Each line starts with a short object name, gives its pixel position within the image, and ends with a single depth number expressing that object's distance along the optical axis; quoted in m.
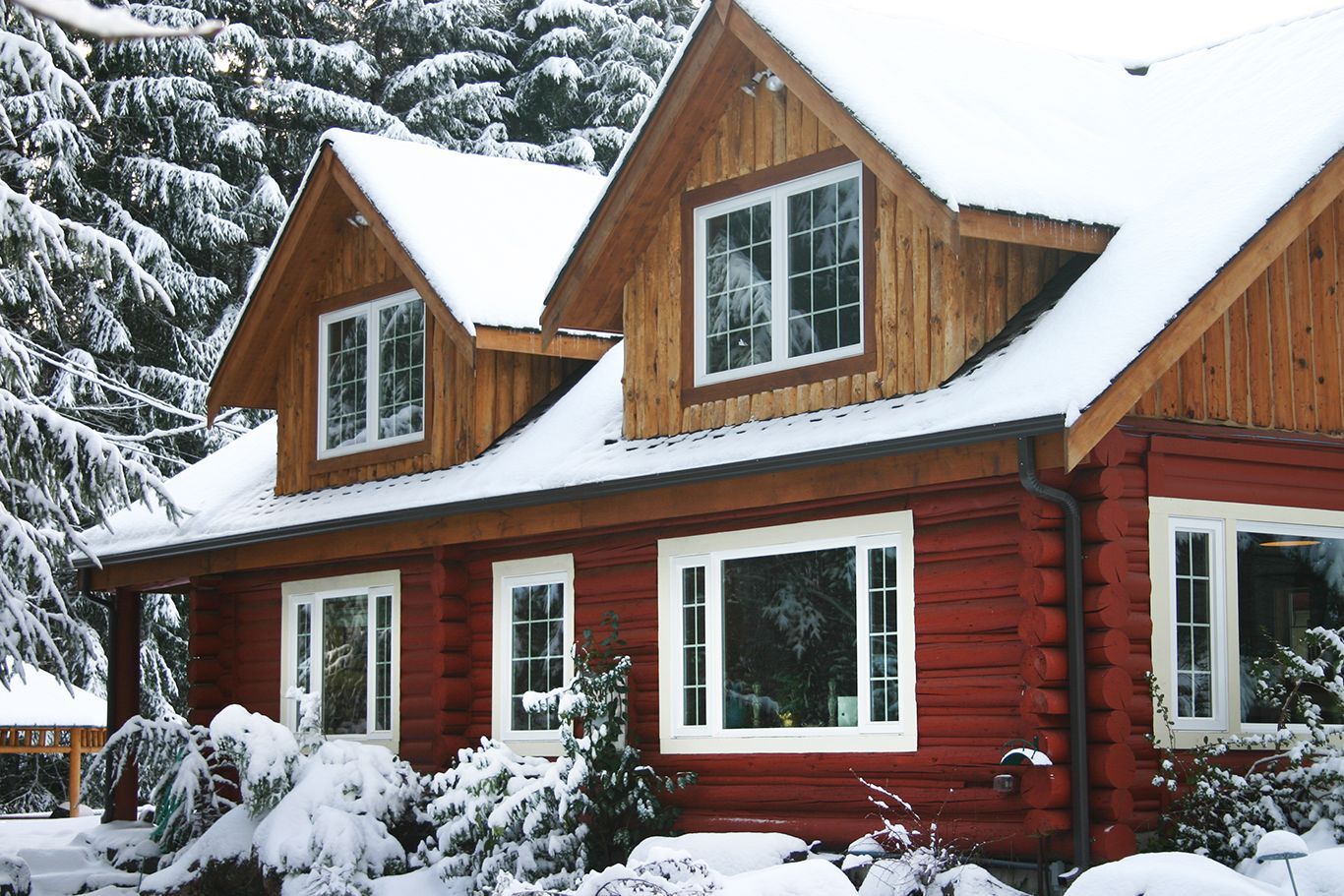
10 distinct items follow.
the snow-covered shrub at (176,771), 16.38
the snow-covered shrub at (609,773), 13.18
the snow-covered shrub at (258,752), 14.93
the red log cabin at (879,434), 10.91
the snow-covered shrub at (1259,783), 10.41
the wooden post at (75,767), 23.33
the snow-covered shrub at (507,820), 12.97
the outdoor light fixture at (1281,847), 7.62
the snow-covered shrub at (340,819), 13.94
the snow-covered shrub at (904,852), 10.27
